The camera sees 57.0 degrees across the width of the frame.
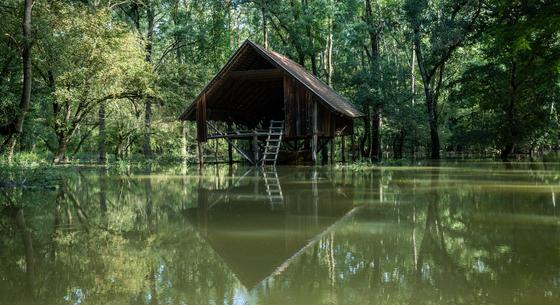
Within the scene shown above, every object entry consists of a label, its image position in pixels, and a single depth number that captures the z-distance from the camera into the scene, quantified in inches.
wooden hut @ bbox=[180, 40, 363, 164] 854.5
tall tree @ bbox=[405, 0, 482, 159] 1096.2
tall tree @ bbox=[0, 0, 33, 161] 574.2
